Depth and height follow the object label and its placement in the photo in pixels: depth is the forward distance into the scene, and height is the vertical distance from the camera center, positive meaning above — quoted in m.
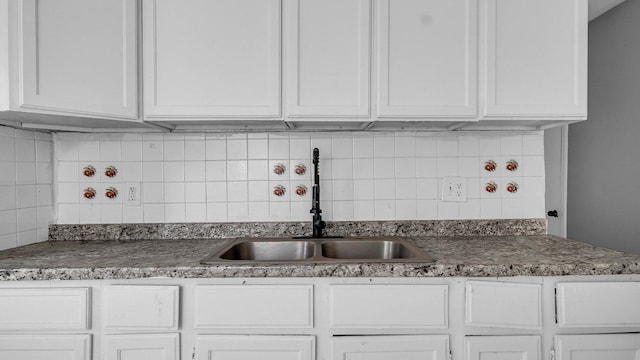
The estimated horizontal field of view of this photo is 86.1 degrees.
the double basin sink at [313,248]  1.63 -0.36
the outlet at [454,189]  1.77 -0.08
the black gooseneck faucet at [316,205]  1.65 -0.15
